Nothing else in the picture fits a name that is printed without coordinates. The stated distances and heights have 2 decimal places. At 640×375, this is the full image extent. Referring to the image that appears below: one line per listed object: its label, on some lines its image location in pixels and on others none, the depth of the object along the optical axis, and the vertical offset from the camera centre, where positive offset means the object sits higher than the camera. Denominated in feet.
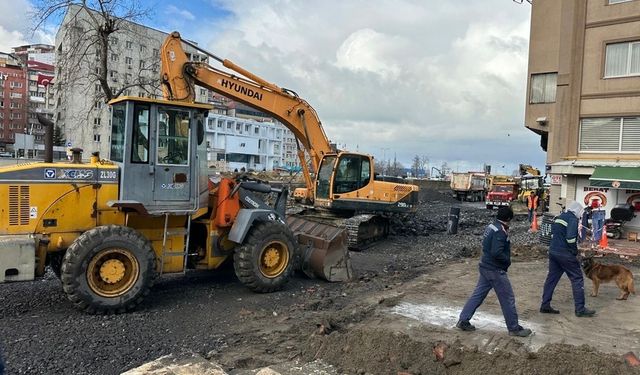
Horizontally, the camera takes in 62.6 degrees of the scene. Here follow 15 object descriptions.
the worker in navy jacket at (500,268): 20.99 -3.64
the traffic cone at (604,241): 47.40 -5.20
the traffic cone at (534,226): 64.51 -5.71
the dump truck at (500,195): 122.62 -3.91
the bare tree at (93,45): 64.44 +14.50
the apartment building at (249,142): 326.85 +16.01
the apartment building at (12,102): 328.90 +33.56
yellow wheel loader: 22.16 -2.83
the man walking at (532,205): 78.54 -3.70
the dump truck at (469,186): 163.99 -2.86
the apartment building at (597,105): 57.06 +8.90
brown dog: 28.14 -4.87
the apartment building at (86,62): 66.74 +12.92
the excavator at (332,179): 44.19 -0.79
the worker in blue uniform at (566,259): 24.62 -3.63
